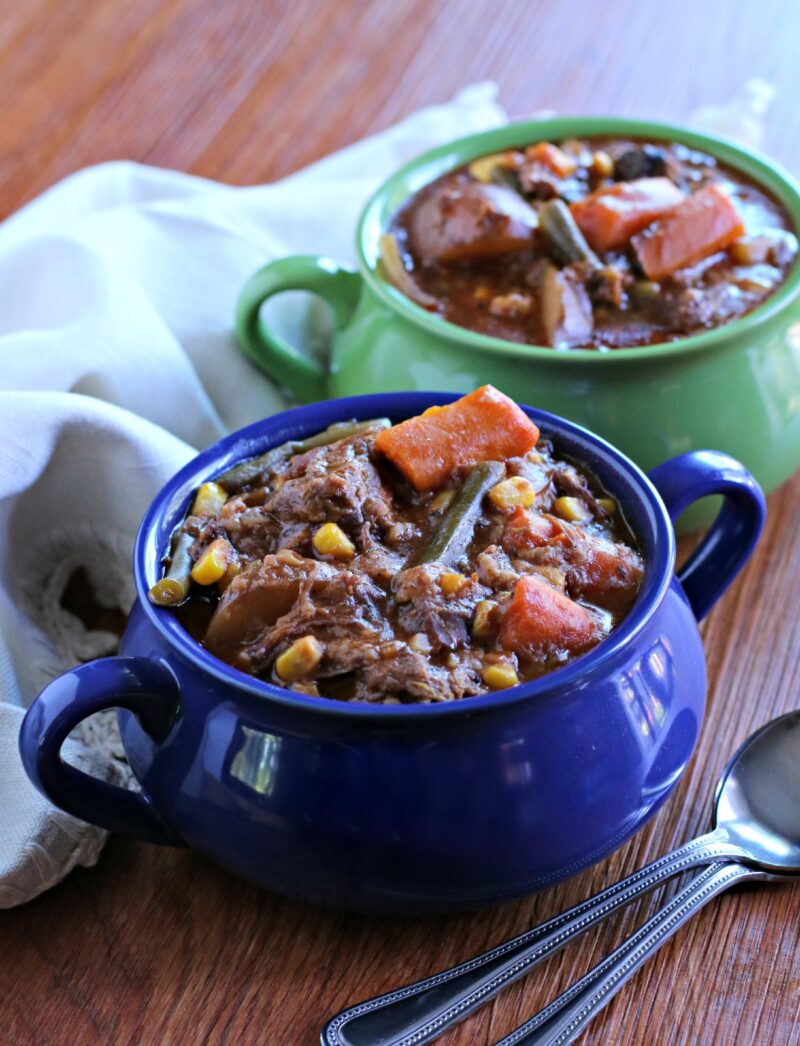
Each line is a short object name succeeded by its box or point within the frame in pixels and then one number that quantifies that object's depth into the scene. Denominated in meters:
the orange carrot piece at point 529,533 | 0.43
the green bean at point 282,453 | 0.46
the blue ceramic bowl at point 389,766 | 0.40
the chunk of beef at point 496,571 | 0.42
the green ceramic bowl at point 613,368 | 0.51
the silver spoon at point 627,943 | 0.41
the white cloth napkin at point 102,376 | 0.49
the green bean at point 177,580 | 0.43
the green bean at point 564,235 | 0.54
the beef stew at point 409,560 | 0.41
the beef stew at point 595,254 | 0.53
